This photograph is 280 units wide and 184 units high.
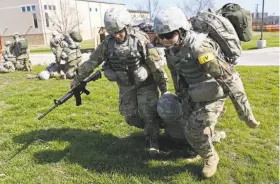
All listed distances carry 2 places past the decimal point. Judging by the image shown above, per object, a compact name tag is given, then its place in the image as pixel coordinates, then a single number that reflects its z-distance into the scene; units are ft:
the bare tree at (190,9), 104.49
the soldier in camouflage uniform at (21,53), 37.95
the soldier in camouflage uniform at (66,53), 30.99
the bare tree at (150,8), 112.11
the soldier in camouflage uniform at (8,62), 37.32
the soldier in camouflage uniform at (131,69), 10.80
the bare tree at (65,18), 114.52
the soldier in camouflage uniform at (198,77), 8.37
